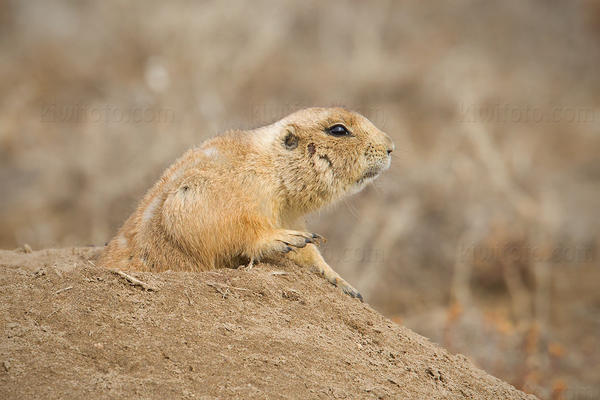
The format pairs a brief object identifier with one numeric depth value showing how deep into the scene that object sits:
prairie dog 8.01
